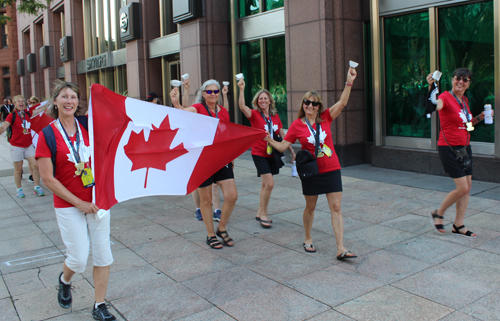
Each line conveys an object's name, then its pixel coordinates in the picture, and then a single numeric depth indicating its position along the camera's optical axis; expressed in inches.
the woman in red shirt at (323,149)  196.5
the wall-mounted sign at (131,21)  682.8
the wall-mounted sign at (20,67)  1478.8
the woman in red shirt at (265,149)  253.6
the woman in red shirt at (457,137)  219.0
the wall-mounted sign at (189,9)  545.1
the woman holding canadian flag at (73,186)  143.9
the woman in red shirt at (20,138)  370.3
